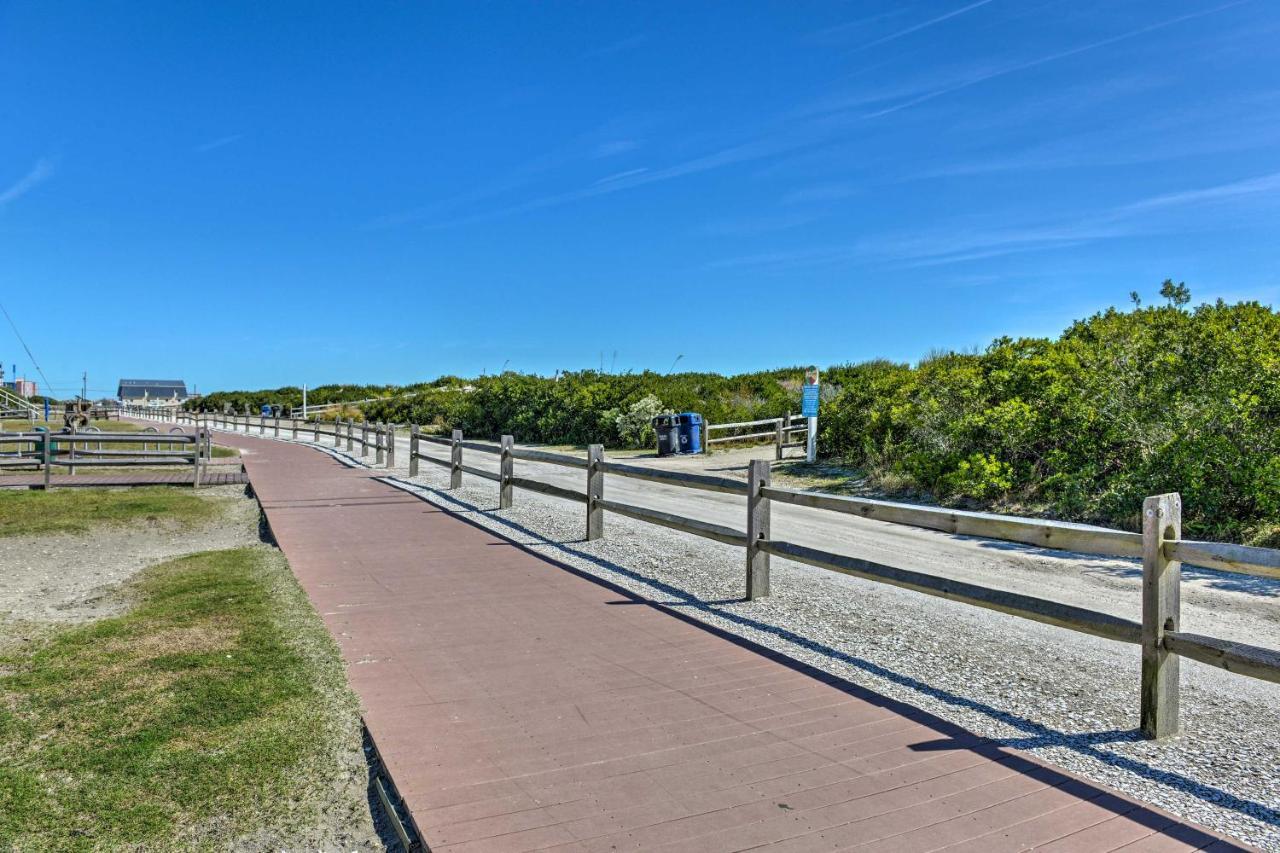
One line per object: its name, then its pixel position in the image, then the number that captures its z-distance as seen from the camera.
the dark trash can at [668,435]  25.91
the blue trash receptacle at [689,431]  25.92
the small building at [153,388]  123.19
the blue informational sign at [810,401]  20.92
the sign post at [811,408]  20.95
